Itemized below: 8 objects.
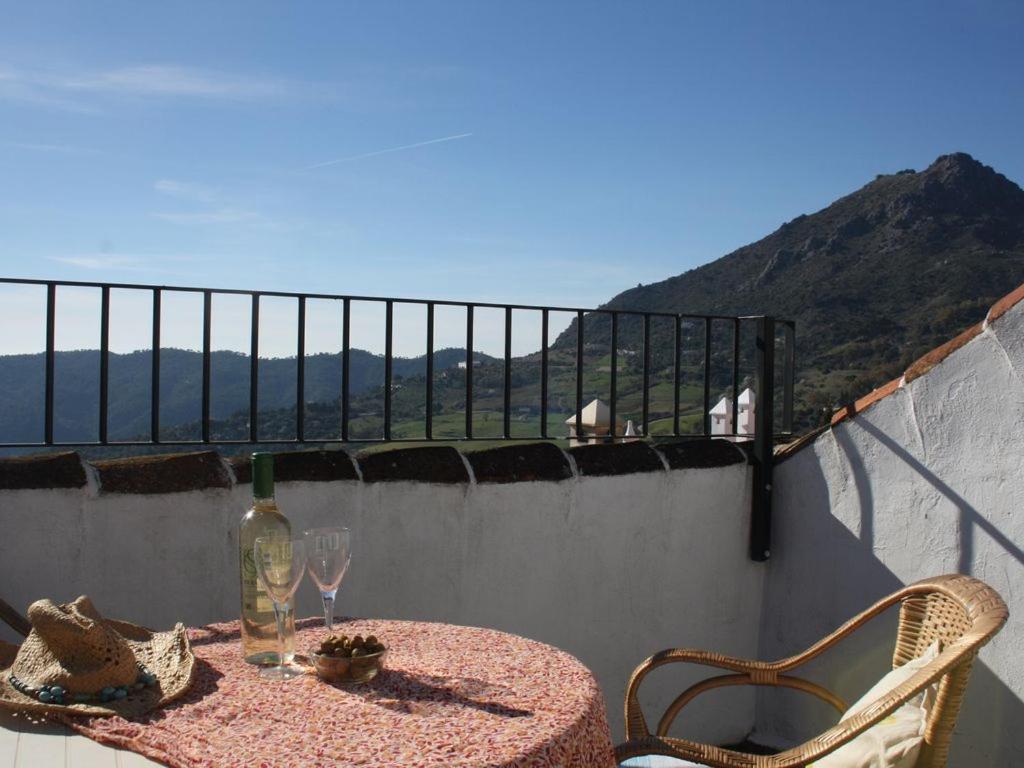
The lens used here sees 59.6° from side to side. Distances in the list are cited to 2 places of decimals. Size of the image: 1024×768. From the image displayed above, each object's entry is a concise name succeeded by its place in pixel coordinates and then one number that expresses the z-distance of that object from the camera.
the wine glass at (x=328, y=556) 1.44
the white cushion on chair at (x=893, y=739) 1.73
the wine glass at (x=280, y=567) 1.41
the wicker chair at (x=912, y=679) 1.61
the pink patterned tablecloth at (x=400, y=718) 1.11
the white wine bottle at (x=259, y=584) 1.46
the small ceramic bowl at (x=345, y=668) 1.38
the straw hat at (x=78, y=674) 1.29
